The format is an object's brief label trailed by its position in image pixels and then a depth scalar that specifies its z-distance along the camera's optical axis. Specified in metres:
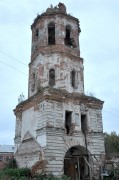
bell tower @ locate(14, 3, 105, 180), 15.94
